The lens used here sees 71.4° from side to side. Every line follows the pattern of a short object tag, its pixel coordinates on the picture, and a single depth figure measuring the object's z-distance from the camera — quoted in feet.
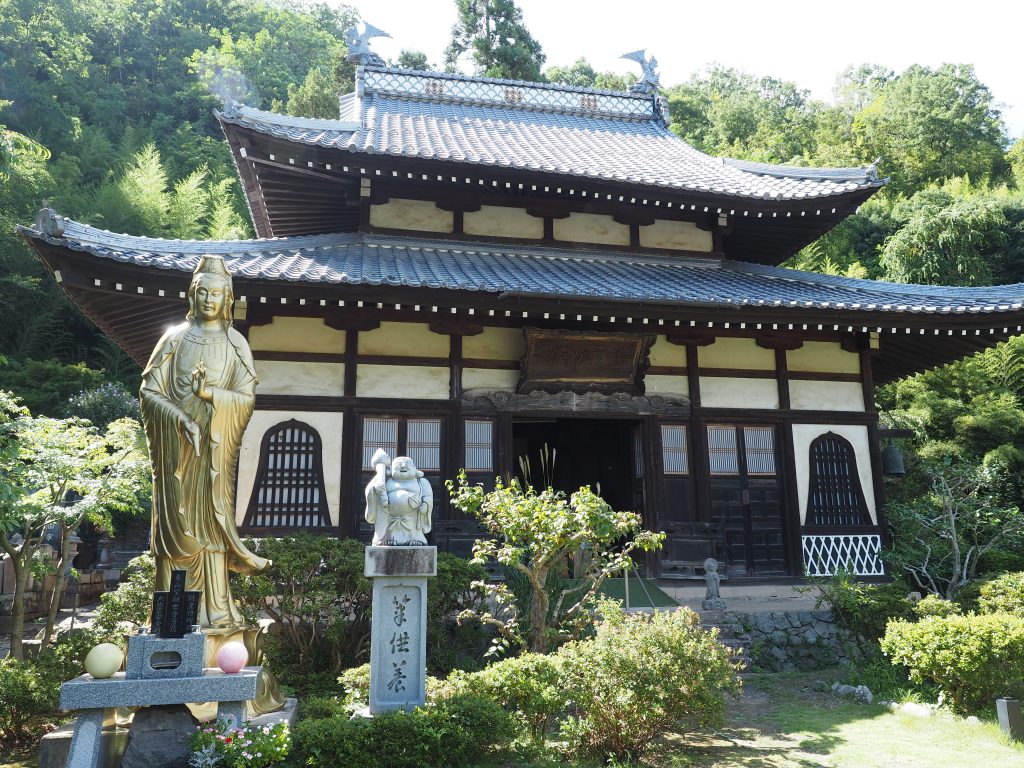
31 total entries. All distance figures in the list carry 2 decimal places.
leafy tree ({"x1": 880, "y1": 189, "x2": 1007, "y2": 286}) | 81.51
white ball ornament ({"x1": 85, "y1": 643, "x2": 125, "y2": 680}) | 16.33
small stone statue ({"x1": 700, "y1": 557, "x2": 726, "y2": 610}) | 31.40
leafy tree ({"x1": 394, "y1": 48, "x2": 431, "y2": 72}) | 123.65
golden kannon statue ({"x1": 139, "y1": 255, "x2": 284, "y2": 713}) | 19.33
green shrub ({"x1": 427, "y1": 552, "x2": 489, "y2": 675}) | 25.82
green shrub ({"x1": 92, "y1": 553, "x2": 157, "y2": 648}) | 23.97
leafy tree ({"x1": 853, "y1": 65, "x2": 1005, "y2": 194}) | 115.55
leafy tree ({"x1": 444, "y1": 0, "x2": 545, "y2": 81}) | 115.14
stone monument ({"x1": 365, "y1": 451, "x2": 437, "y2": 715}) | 19.31
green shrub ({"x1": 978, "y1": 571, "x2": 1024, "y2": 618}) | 26.73
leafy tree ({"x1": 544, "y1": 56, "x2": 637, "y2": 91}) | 139.23
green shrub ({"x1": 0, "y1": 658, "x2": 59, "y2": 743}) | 20.42
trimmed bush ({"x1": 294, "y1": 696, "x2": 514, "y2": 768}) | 16.81
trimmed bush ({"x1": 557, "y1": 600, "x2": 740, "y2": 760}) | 18.58
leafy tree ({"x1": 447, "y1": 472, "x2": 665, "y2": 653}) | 23.27
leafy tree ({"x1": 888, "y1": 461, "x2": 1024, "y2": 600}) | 33.04
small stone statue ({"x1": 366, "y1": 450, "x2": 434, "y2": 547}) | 19.94
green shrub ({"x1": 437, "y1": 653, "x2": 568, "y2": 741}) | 19.06
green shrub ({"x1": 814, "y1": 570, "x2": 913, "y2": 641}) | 28.25
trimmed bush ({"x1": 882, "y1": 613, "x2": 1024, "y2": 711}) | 21.76
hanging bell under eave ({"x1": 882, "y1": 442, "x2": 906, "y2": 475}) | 44.42
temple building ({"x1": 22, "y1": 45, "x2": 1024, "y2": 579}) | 32.04
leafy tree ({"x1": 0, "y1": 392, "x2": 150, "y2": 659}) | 26.05
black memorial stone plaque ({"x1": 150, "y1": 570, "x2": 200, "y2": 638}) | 16.89
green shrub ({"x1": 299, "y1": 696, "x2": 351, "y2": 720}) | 19.33
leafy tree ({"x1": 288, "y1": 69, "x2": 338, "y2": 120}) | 112.27
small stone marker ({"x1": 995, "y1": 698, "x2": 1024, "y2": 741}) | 20.38
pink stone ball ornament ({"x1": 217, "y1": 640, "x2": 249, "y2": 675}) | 17.08
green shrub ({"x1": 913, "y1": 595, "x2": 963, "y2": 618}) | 26.68
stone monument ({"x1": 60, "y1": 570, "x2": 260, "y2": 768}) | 15.99
